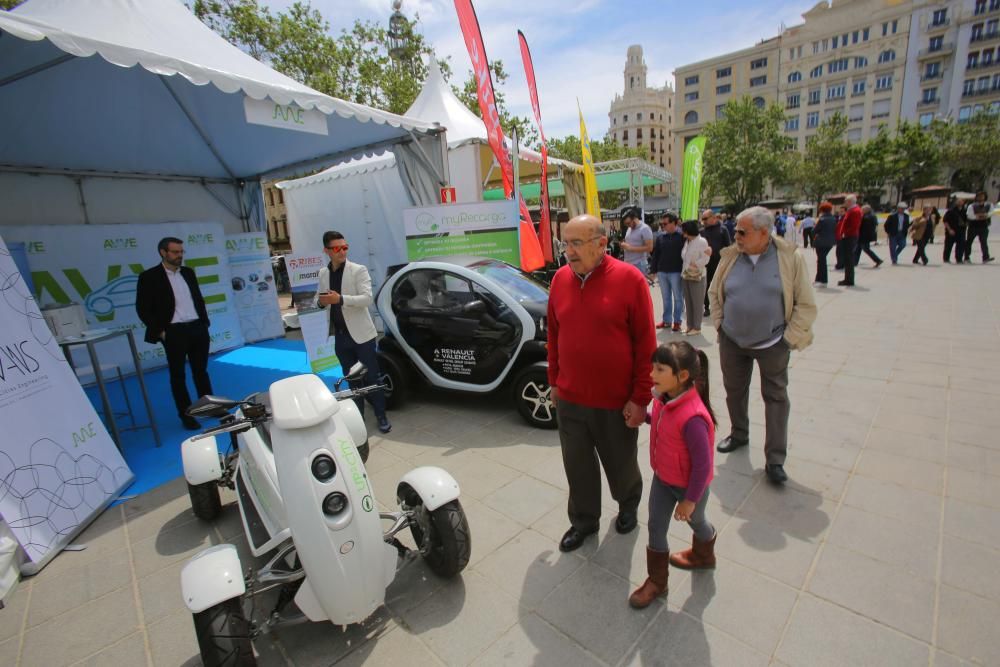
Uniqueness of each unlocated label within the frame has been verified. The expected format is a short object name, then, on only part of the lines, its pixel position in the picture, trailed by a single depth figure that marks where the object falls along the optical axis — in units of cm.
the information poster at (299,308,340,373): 506
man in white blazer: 406
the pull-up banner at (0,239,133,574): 274
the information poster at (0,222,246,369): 615
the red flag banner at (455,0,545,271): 707
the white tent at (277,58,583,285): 965
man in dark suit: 444
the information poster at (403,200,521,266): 684
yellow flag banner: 1054
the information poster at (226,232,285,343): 838
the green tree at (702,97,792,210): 3947
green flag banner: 1205
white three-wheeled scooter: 172
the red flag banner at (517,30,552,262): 891
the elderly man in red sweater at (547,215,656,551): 216
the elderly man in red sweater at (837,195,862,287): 938
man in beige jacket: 286
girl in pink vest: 192
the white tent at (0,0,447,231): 401
